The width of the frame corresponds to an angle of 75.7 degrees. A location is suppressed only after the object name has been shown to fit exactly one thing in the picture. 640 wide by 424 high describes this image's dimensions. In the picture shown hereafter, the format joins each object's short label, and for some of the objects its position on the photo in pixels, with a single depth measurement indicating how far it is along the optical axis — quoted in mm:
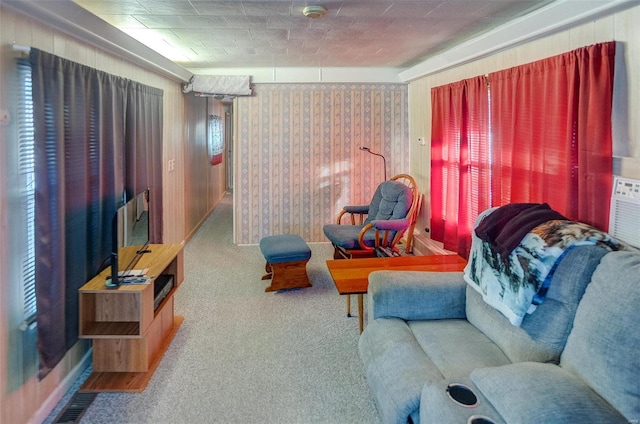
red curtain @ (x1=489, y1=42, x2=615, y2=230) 2166
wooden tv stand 2287
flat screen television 2281
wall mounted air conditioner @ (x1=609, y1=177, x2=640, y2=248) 1976
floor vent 2031
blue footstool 3701
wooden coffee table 2588
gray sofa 1297
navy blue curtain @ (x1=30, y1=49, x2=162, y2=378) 1976
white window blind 1897
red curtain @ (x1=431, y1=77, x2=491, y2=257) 3477
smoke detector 2693
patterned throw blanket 1736
